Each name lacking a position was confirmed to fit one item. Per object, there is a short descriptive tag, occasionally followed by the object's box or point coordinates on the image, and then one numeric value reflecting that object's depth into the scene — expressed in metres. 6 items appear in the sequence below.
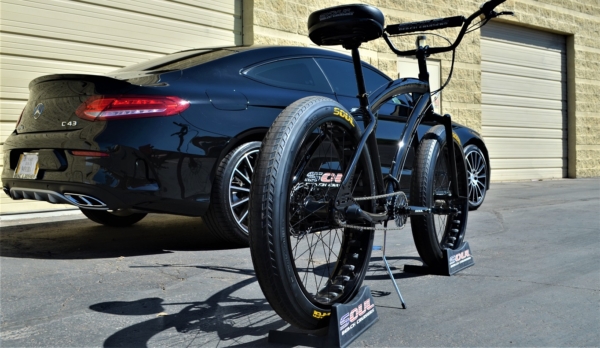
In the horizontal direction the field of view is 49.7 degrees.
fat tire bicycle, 2.23
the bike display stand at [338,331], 2.44
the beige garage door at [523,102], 12.78
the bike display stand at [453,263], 3.73
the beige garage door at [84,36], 6.48
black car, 4.07
